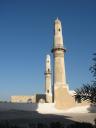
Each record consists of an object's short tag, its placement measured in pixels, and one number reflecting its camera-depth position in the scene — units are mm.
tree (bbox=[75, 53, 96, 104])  8347
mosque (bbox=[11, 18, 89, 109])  20355
